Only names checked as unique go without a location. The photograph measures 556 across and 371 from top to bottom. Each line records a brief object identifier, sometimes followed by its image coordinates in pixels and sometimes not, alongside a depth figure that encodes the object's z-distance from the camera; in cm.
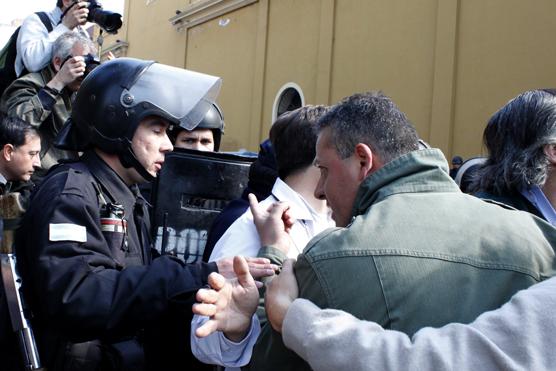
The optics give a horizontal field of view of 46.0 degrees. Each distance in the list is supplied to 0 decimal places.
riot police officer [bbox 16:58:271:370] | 201
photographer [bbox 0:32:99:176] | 405
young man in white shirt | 232
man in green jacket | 138
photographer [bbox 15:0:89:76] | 443
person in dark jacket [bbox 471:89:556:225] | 242
